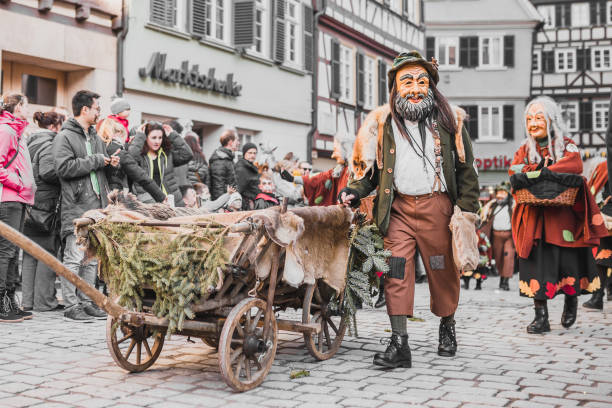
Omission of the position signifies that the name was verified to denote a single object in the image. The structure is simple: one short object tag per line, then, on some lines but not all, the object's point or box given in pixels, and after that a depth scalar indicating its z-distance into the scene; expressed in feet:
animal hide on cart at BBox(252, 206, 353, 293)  14.66
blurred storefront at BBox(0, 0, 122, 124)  41.24
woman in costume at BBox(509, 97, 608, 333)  22.99
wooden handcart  14.25
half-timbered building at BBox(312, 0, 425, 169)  73.46
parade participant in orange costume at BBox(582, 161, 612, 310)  29.73
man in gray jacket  23.41
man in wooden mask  18.03
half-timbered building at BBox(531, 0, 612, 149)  131.44
